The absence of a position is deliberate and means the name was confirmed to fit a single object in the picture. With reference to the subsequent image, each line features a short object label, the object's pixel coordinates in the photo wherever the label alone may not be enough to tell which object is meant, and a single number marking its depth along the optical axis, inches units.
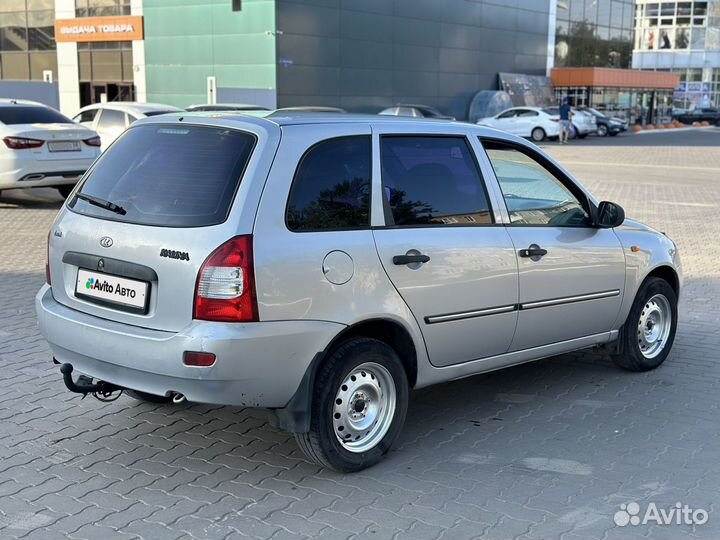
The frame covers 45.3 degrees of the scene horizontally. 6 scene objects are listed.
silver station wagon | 154.3
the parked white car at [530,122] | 1465.3
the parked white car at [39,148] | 512.4
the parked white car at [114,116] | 669.3
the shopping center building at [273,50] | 1375.5
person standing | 1395.2
